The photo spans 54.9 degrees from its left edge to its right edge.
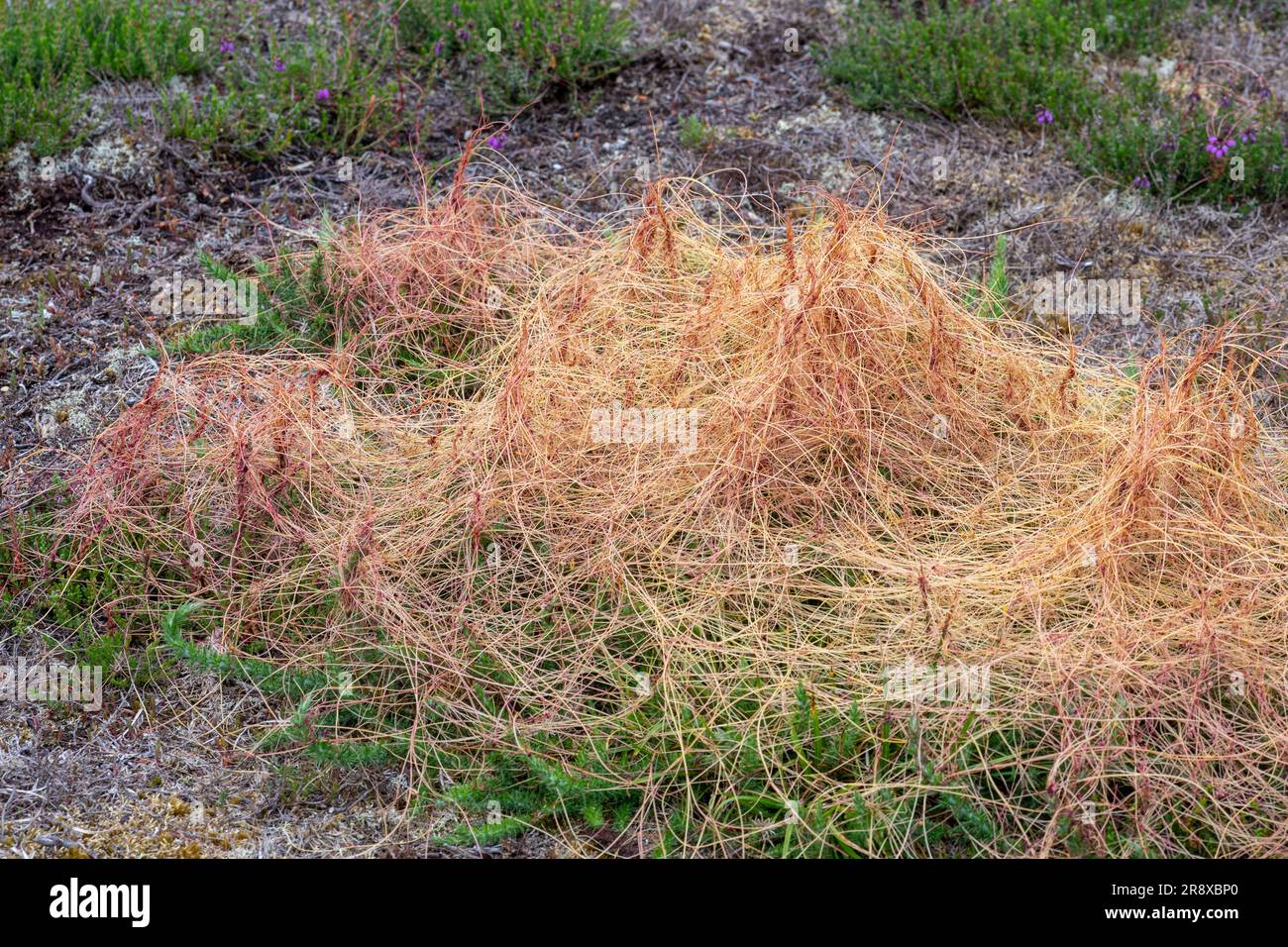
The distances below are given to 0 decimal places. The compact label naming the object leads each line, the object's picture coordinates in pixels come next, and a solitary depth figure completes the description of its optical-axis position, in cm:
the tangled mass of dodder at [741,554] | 336
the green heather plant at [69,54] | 569
